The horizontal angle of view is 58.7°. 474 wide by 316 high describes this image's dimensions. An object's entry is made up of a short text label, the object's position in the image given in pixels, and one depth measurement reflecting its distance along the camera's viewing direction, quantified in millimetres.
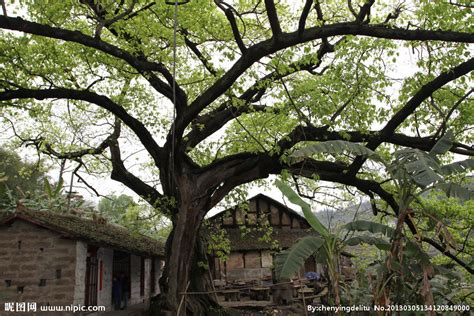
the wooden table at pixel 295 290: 19723
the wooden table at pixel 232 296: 19703
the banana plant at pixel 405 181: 6051
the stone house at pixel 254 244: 23562
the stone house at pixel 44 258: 11367
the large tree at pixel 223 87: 8180
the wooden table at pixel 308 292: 19431
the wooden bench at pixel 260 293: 19906
